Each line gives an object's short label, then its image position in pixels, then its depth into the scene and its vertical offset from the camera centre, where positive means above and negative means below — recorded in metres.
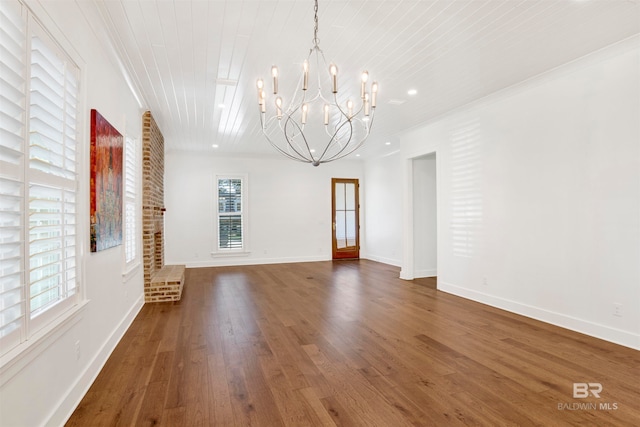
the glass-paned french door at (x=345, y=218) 9.52 -0.12
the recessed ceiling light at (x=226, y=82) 3.89 +1.54
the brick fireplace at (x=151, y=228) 4.93 -0.17
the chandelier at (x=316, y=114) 3.08 +1.51
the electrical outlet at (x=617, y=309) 3.24 -0.95
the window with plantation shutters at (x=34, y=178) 1.49 +0.21
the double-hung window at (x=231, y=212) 8.55 +0.08
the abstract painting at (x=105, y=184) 2.63 +0.29
